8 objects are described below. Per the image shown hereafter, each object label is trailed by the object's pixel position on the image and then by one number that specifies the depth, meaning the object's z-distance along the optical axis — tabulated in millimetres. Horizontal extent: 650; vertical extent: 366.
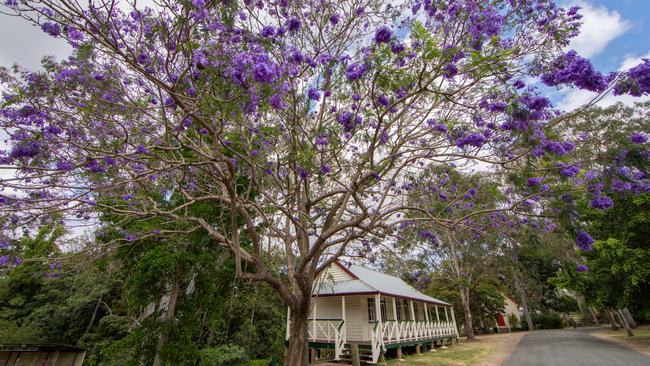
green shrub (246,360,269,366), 10758
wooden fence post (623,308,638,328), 18125
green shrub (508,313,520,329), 35062
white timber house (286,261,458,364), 11812
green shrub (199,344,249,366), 9016
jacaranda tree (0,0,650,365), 4031
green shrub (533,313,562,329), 32562
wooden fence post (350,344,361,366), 10683
